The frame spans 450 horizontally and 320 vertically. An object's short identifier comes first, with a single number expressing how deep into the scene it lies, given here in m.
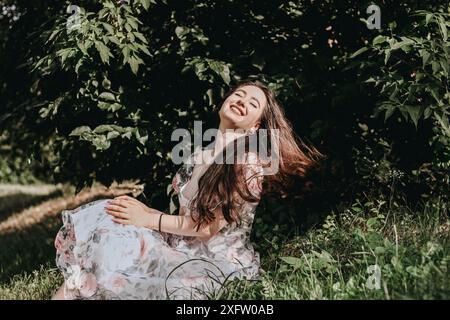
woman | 2.62
